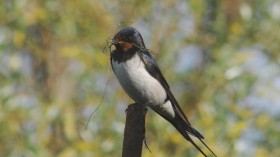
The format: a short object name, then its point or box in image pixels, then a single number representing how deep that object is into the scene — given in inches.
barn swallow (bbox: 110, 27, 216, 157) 367.9
